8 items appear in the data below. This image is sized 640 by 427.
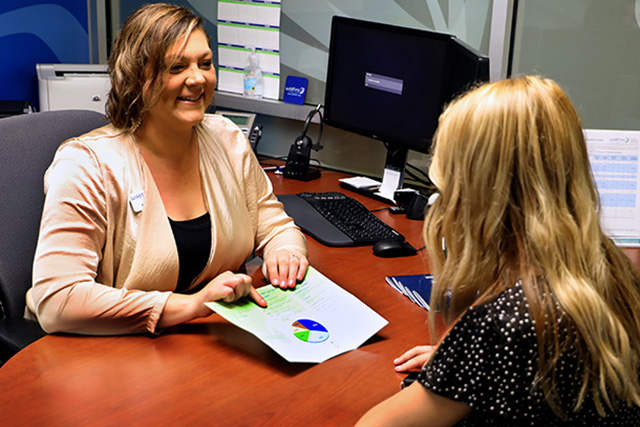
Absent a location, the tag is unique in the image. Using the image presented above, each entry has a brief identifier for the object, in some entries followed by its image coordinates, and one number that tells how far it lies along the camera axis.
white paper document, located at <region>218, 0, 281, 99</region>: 2.81
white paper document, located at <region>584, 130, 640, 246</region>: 1.86
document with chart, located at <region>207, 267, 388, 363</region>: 1.27
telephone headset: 2.50
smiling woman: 1.36
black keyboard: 1.88
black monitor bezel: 2.10
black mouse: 1.78
